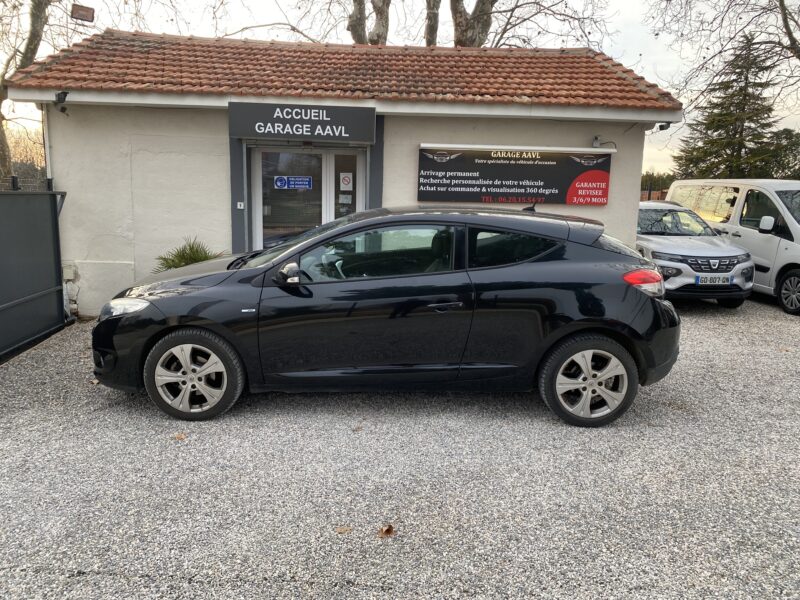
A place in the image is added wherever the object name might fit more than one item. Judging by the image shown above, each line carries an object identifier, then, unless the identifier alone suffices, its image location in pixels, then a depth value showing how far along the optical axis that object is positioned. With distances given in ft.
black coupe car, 13.88
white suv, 27.27
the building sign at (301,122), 25.40
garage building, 25.85
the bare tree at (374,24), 57.21
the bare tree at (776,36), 50.93
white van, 29.58
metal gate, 20.10
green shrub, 25.63
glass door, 28.25
